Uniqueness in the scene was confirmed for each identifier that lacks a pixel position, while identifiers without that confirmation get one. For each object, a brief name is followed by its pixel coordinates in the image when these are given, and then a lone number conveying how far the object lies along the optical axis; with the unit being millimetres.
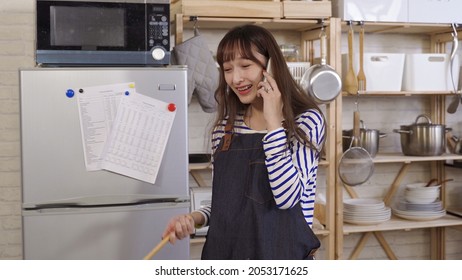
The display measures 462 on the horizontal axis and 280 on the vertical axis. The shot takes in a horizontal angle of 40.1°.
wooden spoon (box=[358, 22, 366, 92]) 3287
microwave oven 2416
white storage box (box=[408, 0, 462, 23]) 3289
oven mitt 2920
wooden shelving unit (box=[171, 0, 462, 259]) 3033
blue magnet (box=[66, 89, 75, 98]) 2275
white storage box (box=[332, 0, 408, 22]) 3223
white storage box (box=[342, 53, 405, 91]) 3332
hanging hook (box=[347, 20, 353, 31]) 3233
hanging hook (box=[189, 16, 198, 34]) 3008
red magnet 2363
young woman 1715
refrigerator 2254
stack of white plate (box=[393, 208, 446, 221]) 3459
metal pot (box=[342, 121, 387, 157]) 3326
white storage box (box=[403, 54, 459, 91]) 3404
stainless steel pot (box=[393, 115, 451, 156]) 3379
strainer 3246
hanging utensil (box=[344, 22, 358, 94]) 3254
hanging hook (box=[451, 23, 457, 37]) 3361
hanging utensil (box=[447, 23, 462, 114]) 3400
